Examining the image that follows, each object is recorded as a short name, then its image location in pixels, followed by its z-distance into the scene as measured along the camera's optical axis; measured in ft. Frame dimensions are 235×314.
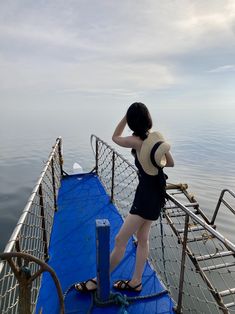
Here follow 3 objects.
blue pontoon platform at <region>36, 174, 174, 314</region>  10.78
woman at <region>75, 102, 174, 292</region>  9.11
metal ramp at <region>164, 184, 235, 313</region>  8.66
